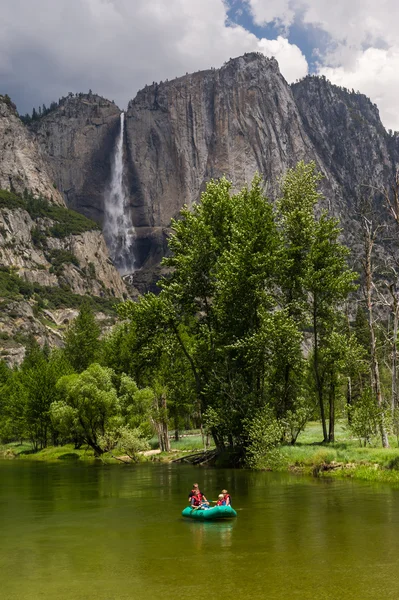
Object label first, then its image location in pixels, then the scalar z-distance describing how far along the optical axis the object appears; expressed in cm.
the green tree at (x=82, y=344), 10131
